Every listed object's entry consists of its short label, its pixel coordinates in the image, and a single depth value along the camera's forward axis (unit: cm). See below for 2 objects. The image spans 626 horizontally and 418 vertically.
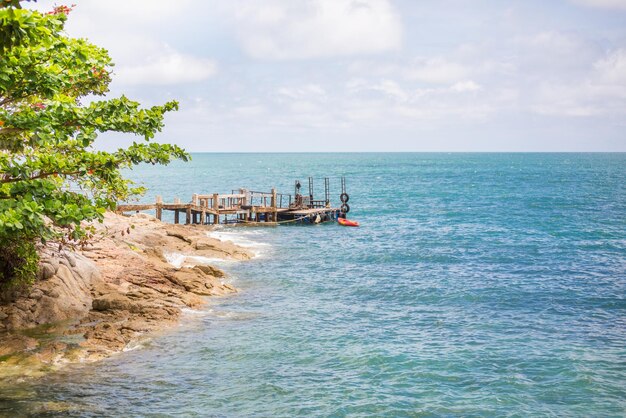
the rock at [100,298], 1792
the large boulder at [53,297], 1914
